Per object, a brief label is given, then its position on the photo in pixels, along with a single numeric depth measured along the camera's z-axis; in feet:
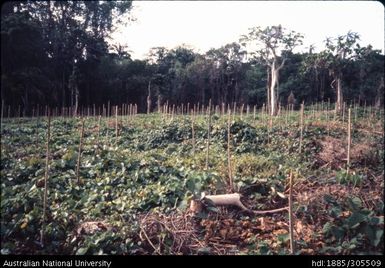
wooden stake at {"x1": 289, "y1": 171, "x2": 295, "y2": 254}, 11.13
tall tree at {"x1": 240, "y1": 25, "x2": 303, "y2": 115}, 58.90
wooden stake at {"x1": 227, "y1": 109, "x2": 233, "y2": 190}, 16.88
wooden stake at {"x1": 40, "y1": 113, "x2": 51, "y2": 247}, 13.23
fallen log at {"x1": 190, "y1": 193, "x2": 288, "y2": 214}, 15.37
